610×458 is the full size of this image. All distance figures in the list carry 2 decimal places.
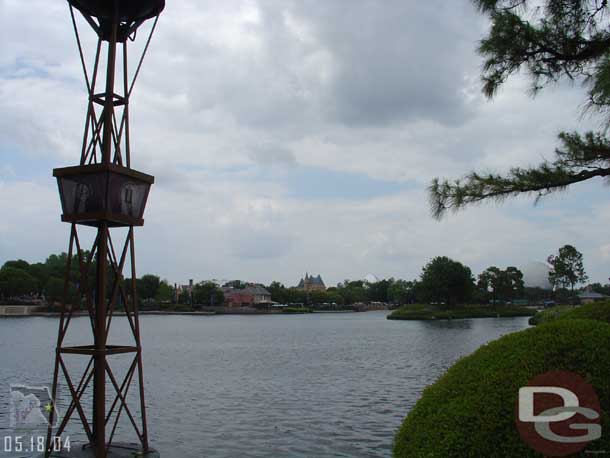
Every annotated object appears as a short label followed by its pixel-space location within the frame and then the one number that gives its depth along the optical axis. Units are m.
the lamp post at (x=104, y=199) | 8.17
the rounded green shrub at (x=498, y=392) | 4.60
